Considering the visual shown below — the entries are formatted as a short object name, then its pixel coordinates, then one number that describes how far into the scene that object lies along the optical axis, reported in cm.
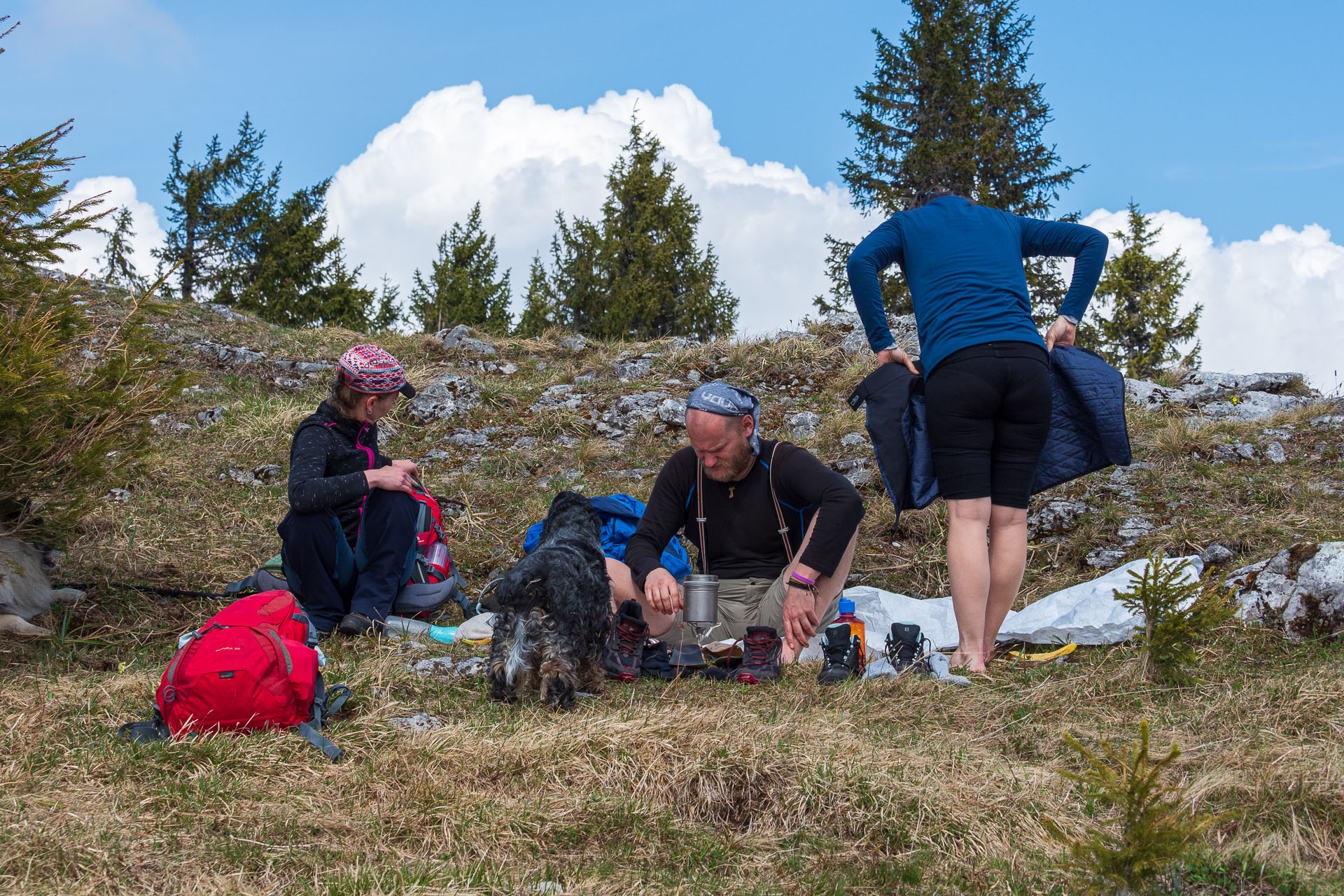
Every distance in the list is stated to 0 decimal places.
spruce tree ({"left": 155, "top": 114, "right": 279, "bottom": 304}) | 2206
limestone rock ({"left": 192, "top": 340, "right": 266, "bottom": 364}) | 1049
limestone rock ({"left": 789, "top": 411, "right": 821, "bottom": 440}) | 812
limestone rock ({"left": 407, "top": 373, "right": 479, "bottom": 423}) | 904
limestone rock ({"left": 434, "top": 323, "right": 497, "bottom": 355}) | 1159
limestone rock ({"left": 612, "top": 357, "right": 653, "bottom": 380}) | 1011
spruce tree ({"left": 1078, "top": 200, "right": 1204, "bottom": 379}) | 2372
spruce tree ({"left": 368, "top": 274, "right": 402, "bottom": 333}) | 2358
